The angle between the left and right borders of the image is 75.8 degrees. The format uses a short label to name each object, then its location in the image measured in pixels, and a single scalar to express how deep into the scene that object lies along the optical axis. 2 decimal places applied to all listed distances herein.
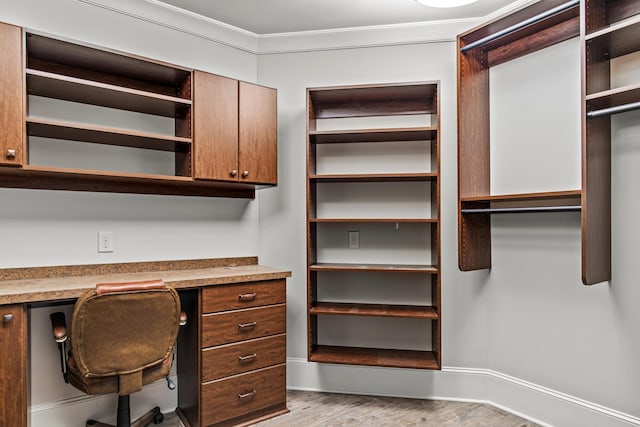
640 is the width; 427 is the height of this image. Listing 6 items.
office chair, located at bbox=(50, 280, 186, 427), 1.74
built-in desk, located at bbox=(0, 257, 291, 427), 2.21
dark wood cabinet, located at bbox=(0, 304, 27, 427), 1.70
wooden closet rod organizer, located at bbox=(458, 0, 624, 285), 1.86
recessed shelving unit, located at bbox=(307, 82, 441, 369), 2.66
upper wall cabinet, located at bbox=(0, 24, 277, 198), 1.92
